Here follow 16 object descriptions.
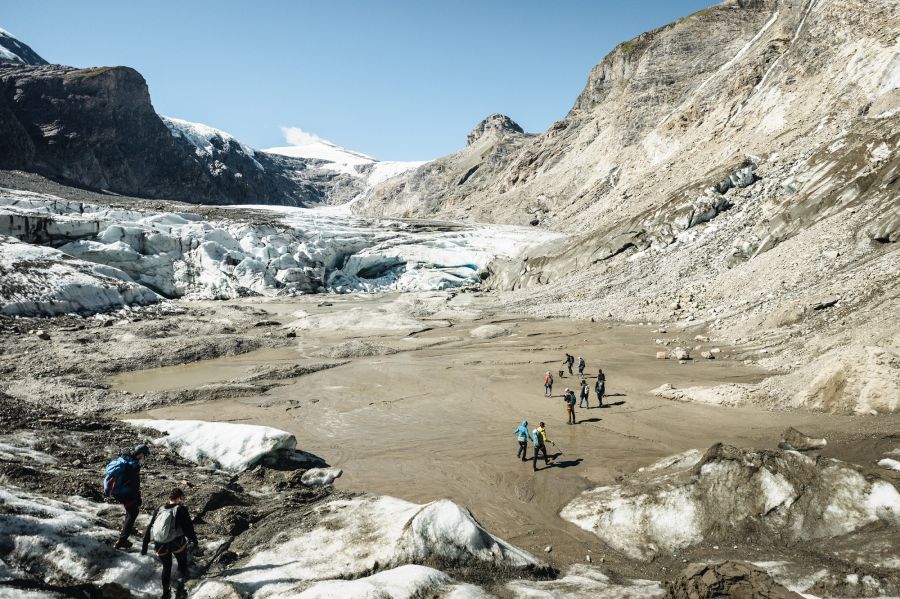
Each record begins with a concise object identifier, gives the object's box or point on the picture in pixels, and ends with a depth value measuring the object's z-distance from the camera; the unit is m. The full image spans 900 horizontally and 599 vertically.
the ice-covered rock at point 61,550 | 5.89
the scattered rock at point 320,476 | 12.14
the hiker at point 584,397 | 19.06
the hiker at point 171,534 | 6.36
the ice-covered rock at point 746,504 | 8.29
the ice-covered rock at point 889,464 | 9.53
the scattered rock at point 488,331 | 34.12
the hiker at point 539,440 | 13.19
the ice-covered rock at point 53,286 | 34.12
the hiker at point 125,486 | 6.79
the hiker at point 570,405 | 17.12
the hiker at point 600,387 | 19.28
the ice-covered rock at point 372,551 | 6.85
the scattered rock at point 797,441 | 11.78
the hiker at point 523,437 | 13.77
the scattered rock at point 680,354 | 23.84
